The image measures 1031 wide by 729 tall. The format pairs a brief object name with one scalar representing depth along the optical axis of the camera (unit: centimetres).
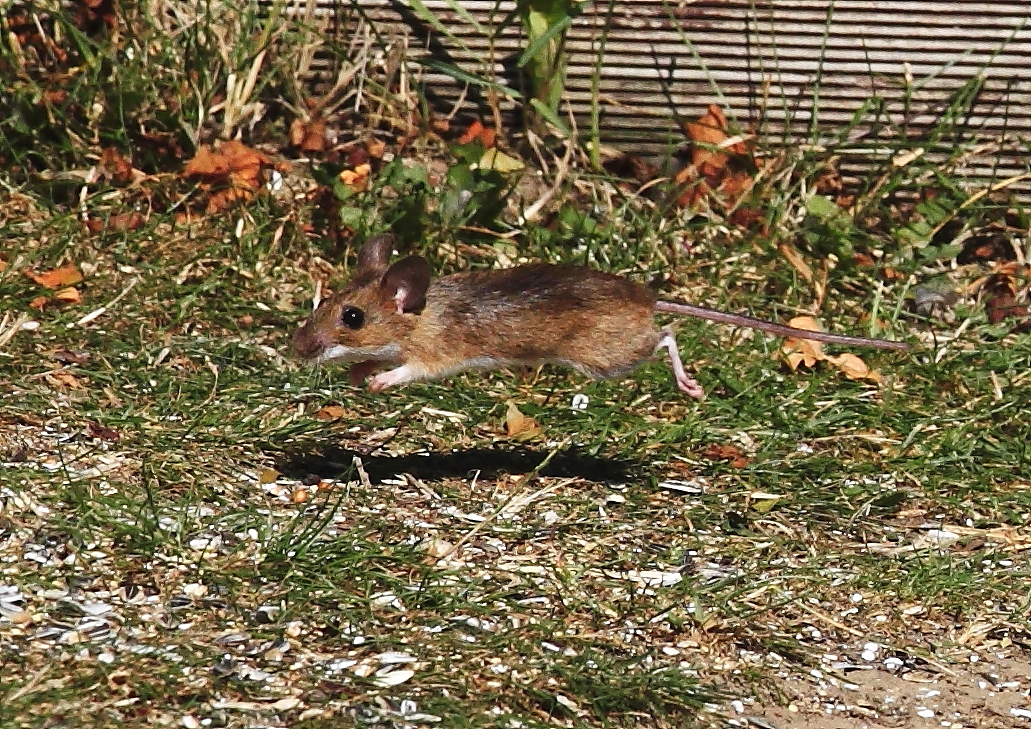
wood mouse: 1005
